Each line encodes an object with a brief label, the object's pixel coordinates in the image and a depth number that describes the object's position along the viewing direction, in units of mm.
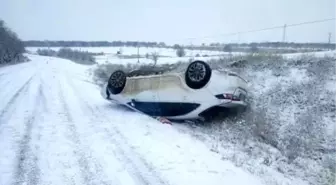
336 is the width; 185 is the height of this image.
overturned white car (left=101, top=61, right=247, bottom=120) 8016
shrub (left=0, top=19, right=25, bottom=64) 41644
